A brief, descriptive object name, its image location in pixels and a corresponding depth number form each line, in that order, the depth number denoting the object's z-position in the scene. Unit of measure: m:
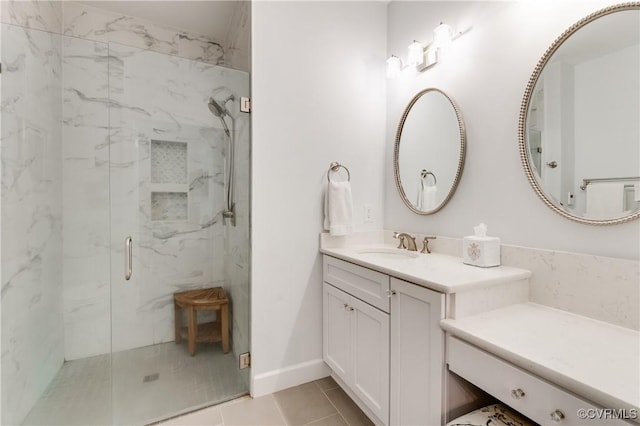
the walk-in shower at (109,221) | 1.54
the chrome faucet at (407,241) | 1.88
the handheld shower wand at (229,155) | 1.87
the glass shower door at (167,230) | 1.66
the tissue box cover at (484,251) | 1.36
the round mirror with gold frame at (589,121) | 1.03
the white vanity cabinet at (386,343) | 1.12
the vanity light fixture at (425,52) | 1.66
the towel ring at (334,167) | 2.00
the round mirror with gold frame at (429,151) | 1.68
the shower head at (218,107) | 1.86
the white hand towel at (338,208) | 1.89
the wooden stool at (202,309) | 1.89
